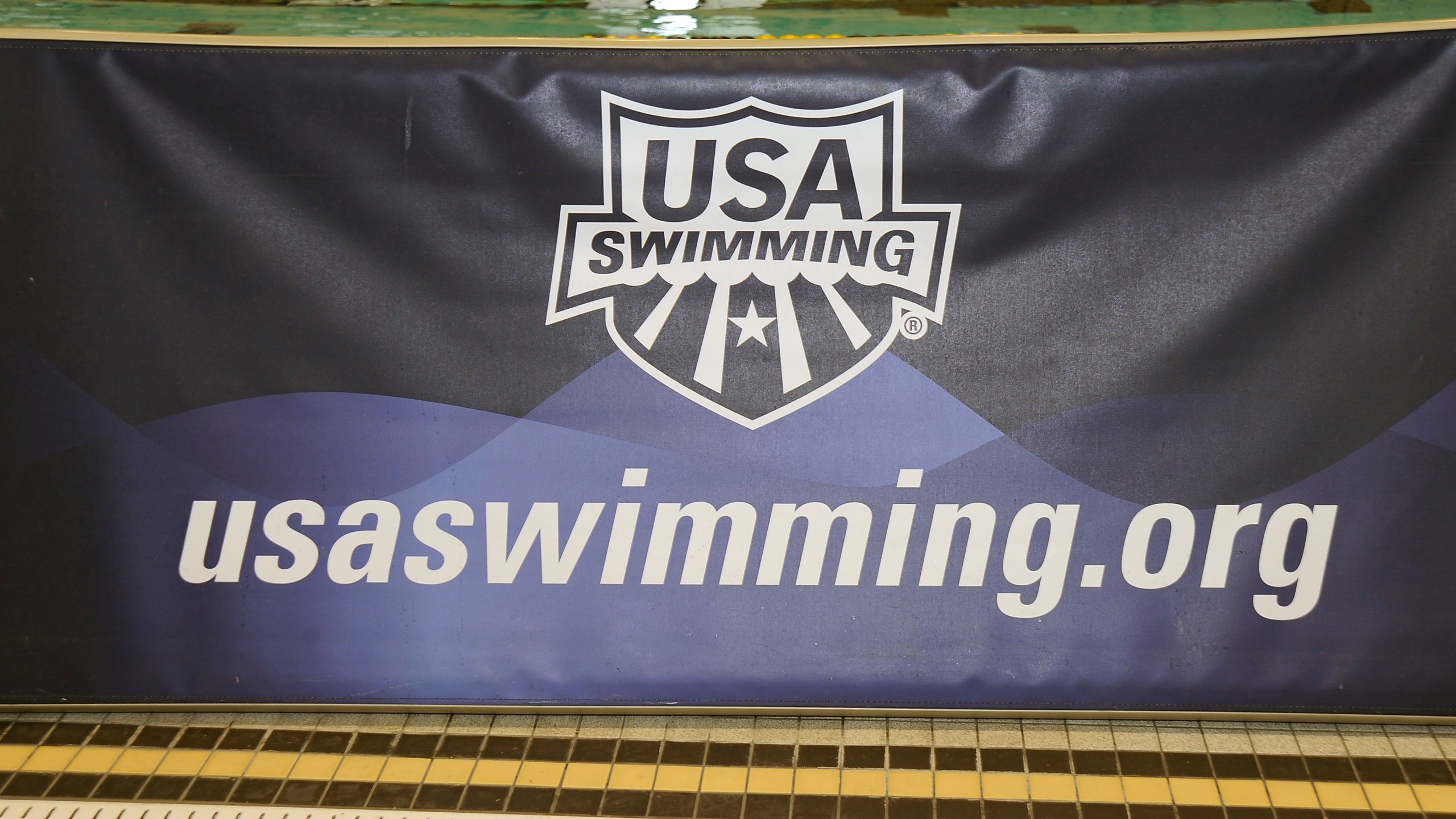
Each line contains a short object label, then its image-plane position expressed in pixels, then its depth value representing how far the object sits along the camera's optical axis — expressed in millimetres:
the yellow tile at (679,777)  2227
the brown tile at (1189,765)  2227
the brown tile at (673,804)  2158
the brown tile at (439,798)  2184
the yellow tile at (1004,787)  2178
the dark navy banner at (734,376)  2102
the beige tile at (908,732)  2346
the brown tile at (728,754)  2293
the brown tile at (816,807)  2133
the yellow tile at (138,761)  2295
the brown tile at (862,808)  2129
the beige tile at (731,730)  2365
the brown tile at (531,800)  2174
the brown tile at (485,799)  2182
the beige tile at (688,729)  2367
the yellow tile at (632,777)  2232
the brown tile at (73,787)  2219
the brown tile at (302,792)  2207
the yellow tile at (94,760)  2295
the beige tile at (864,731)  2348
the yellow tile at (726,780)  2215
